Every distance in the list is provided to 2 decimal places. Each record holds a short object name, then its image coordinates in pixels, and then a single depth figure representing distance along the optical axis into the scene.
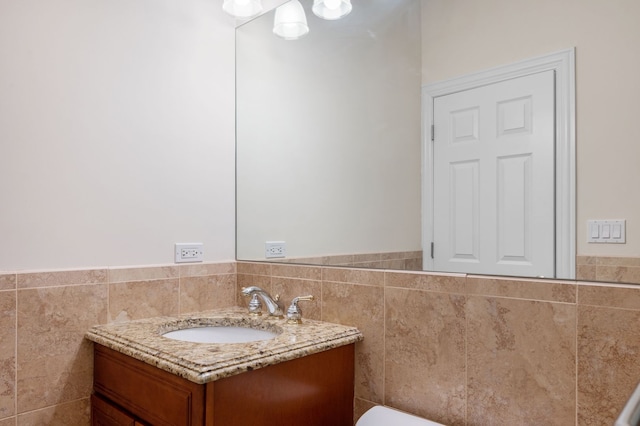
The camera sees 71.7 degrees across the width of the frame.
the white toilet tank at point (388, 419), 1.26
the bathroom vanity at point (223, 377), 1.15
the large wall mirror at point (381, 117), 1.22
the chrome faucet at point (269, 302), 1.75
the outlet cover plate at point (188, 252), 1.85
